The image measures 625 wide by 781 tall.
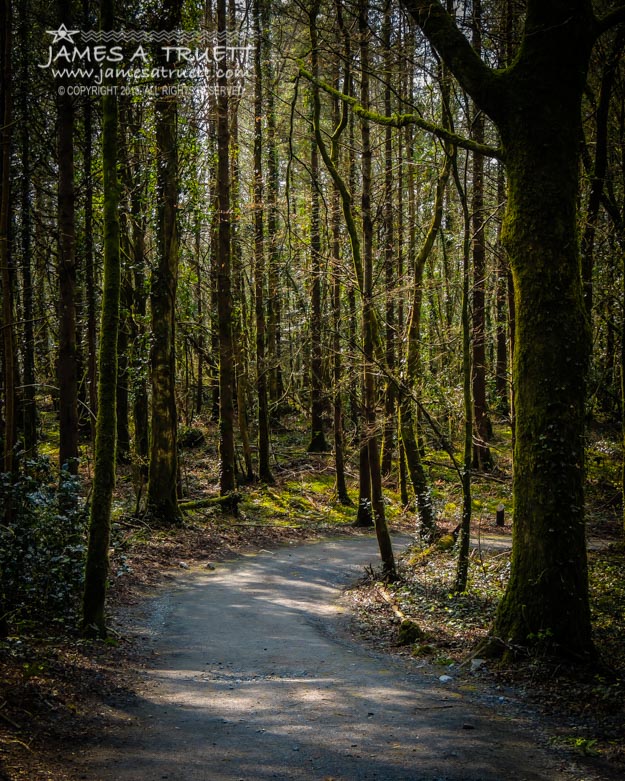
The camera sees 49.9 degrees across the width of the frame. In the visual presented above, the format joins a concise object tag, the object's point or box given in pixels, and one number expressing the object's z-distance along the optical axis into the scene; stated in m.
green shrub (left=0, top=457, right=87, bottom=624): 8.00
